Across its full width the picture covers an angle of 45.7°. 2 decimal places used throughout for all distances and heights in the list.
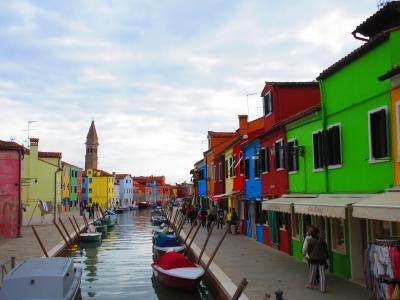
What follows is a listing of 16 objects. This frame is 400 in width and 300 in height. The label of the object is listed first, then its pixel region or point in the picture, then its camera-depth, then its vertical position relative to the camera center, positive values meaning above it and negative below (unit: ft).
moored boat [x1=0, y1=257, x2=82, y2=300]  39.75 -7.43
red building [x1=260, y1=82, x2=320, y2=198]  72.74 +13.25
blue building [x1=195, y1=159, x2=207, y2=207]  160.76 +4.38
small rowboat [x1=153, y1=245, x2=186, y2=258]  77.99 -9.34
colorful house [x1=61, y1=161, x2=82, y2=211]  211.61 +4.46
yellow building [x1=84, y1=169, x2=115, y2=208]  322.96 +5.21
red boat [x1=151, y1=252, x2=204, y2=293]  53.26 -9.05
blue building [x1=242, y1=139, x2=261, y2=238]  86.28 +1.35
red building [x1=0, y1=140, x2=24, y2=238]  102.63 +1.32
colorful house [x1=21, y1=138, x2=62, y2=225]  146.51 +3.43
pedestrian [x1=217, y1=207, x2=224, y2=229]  118.01 -6.33
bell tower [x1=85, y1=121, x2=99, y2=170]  433.07 +39.76
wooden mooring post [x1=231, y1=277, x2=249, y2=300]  33.67 -6.92
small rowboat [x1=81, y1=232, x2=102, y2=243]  113.29 -10.17
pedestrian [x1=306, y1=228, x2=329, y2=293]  42.88 -6.06
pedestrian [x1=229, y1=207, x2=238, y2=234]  99.60 -6.19
